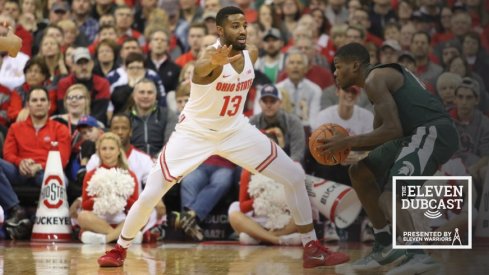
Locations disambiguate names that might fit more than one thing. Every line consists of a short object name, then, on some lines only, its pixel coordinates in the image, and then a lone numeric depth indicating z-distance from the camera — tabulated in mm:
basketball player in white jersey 16216
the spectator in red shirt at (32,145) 22309
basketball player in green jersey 14701
